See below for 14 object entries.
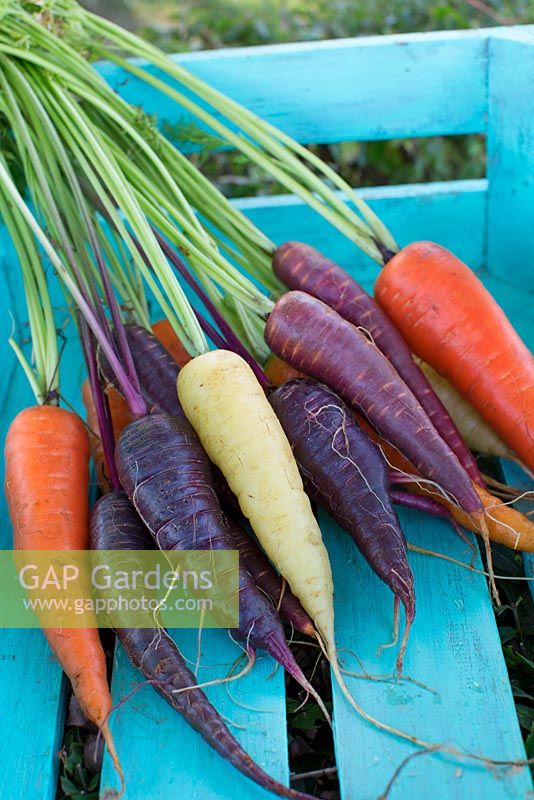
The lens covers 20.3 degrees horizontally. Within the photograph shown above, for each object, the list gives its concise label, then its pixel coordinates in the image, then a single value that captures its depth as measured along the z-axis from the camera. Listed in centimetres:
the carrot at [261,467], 64
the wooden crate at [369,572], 60
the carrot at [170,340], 78
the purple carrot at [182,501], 62
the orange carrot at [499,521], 66
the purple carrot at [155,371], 70
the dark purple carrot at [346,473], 64
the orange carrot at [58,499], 63
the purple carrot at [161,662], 59
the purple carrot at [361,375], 67
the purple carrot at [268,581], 64
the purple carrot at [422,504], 68
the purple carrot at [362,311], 71
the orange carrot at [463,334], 70
